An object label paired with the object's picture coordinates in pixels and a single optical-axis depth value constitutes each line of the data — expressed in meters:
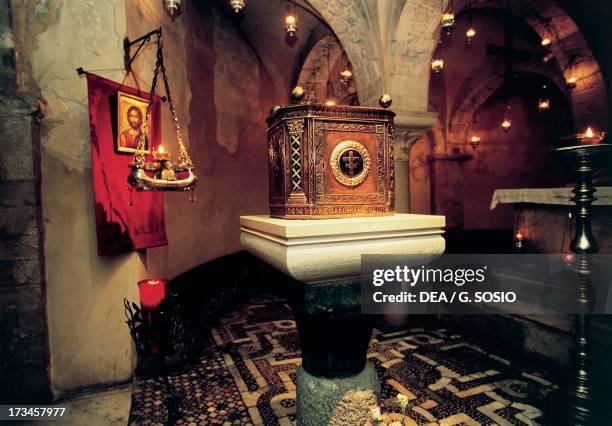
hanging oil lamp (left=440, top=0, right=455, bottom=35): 4.10
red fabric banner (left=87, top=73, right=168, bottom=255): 2.95
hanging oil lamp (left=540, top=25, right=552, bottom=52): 7.02
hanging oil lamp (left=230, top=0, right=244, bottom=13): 3.84
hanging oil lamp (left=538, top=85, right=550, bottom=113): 10.38
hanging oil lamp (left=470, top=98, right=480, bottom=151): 10.94
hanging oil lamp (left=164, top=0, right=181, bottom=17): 3.14
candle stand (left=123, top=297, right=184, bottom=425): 2.59
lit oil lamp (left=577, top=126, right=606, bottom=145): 2.47
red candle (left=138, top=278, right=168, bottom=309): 2.62
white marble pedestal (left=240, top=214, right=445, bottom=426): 1.25
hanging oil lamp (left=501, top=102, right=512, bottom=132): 10.87
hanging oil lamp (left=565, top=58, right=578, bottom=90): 7.00
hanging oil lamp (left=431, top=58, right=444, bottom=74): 6.88
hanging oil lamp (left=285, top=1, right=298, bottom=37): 5.02
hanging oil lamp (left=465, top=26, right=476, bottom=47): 7.08
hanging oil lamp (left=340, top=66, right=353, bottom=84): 7.41
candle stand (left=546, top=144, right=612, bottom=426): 2.30
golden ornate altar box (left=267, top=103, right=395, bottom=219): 1.59
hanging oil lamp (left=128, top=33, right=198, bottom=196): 2.51
